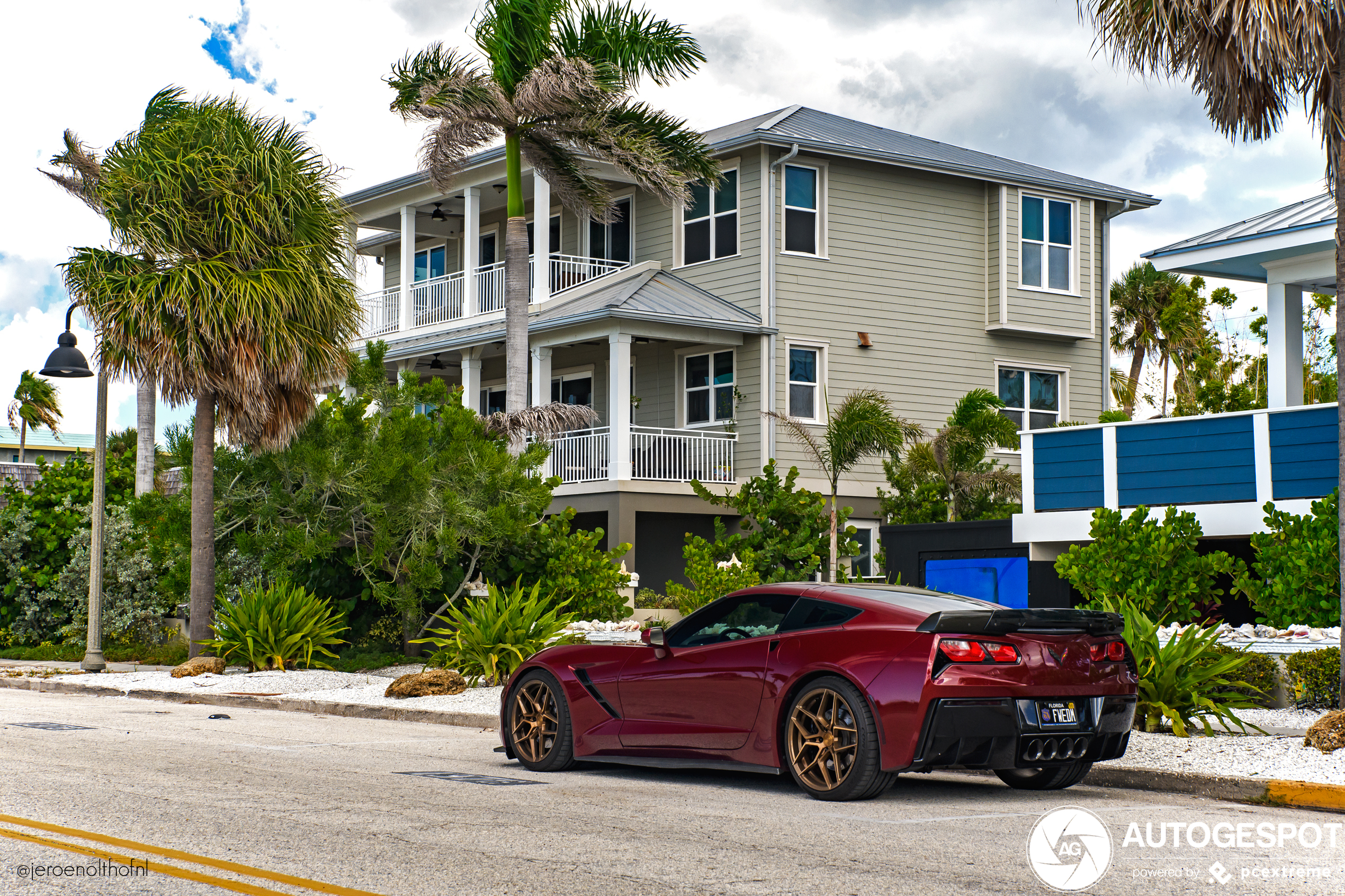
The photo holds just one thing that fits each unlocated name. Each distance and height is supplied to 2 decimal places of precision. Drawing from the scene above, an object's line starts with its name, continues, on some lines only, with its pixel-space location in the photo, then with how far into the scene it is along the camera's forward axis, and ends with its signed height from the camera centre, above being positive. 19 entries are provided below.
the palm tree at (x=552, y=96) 20.42 +6.61
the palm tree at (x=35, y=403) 63.44 +6.22
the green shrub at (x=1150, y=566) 14.84 -0.31
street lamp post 19.36 +0.28
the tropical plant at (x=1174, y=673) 10.51 -1.04
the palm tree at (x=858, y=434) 20.77 +1.59
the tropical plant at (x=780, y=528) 21.59 +0.16
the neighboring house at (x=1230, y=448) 15.29 +1.08
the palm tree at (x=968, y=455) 22.73 +1.41
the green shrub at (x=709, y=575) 19.70 -0.55
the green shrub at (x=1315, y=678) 11.47 -1.19
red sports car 7.69 -0.91
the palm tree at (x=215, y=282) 18.38 +3.46
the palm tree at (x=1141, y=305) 38.66 +6.67
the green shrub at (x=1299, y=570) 13.28 -0.31
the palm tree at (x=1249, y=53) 10.19 +3.74
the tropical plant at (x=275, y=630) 18.38 -1.27
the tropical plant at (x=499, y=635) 15.63 -1.13
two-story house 25.97 +4.73
